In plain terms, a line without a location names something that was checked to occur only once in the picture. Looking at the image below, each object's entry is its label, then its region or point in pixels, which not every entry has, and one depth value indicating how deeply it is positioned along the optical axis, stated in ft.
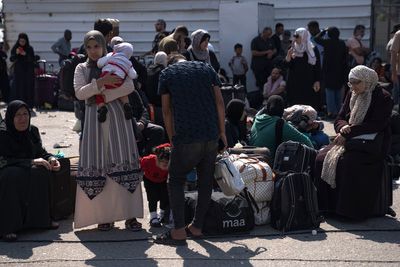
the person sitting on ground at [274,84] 43.70
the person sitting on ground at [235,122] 26.05
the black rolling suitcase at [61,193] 22.47
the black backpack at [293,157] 23.22
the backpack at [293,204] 21.34
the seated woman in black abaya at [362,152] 22.15
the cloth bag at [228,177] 20.36
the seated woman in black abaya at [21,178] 20.76
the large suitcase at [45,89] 50.52
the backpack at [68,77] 23.06
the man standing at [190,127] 19.49
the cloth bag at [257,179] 21.75
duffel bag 20.85
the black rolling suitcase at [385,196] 22.54
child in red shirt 21.99
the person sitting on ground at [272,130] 24.62
